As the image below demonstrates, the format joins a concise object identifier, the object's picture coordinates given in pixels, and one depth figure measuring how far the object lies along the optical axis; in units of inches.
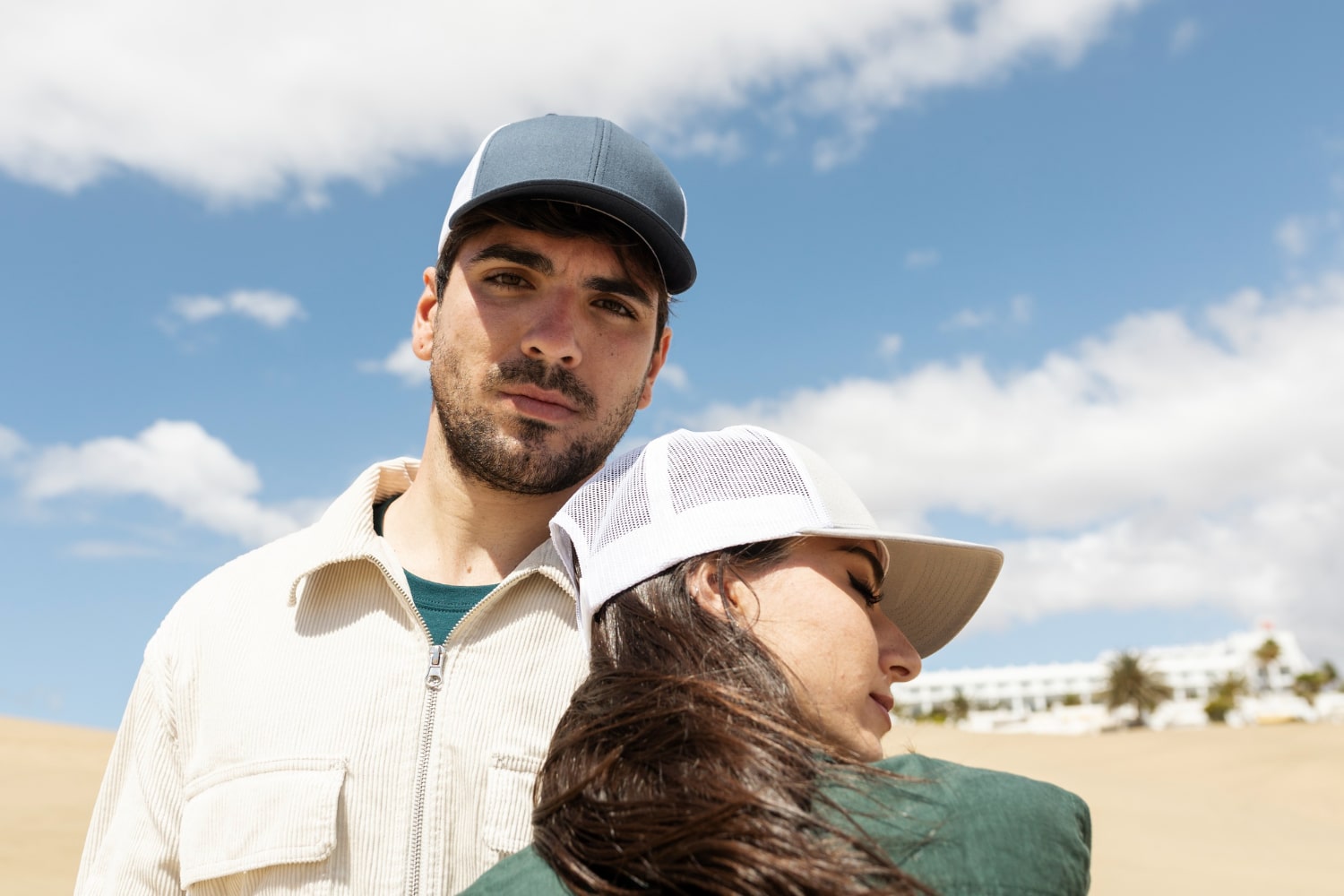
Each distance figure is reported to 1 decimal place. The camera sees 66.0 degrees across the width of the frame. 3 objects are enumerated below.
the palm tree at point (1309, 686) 2411.4
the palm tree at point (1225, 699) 2137.1
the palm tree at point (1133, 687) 2106.3
